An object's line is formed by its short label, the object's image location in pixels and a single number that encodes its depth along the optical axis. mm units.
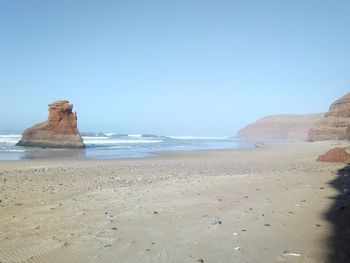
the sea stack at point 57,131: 43844
